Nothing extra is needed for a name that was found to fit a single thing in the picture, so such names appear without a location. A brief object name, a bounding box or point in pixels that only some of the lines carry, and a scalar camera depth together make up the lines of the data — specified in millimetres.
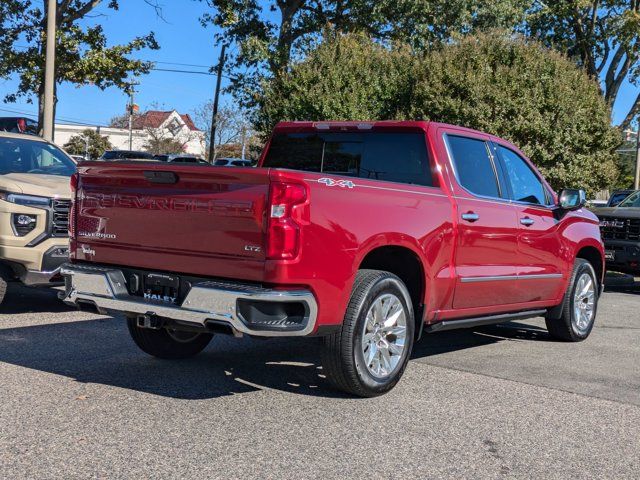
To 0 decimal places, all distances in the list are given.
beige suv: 8031
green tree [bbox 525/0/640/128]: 25250
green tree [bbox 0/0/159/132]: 18344
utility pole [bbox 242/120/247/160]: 66125
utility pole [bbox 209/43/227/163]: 30567
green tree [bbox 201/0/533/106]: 25031
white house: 79062
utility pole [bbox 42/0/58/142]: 14754
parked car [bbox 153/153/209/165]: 32547
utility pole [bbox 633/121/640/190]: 29562
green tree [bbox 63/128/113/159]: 79750
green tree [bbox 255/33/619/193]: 17328
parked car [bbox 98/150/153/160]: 30938
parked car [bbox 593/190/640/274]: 13602
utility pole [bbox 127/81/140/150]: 65862
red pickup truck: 4824
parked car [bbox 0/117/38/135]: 16094
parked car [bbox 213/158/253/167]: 32881
